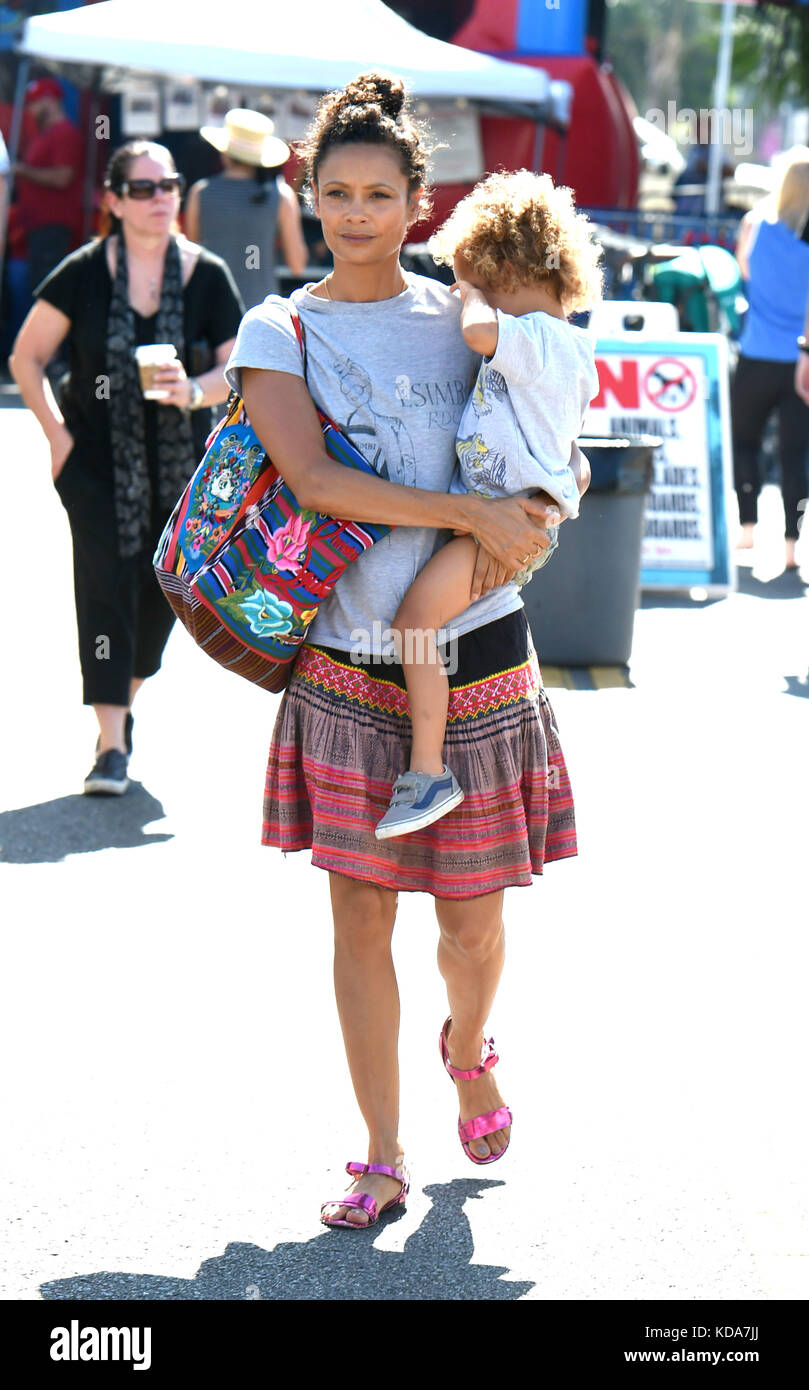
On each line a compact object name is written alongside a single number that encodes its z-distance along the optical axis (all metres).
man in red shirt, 18.28
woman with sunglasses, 6.24
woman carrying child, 3.38
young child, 3.38
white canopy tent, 15.41
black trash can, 8.59
